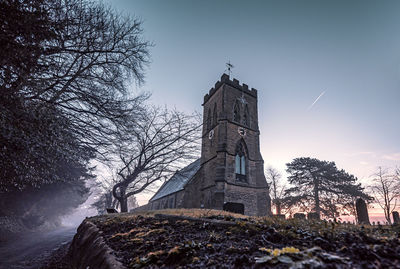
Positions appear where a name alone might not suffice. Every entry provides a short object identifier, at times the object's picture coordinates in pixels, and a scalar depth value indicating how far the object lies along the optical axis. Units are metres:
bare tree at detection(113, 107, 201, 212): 14.94
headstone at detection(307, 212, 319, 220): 12.64
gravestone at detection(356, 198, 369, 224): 9.39
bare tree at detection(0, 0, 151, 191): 5.14
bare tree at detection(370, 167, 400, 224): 27.20
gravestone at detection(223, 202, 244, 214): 13.05
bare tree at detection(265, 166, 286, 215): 37.09
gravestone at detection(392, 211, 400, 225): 11.35
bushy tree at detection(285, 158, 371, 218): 26.26
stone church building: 17.41
